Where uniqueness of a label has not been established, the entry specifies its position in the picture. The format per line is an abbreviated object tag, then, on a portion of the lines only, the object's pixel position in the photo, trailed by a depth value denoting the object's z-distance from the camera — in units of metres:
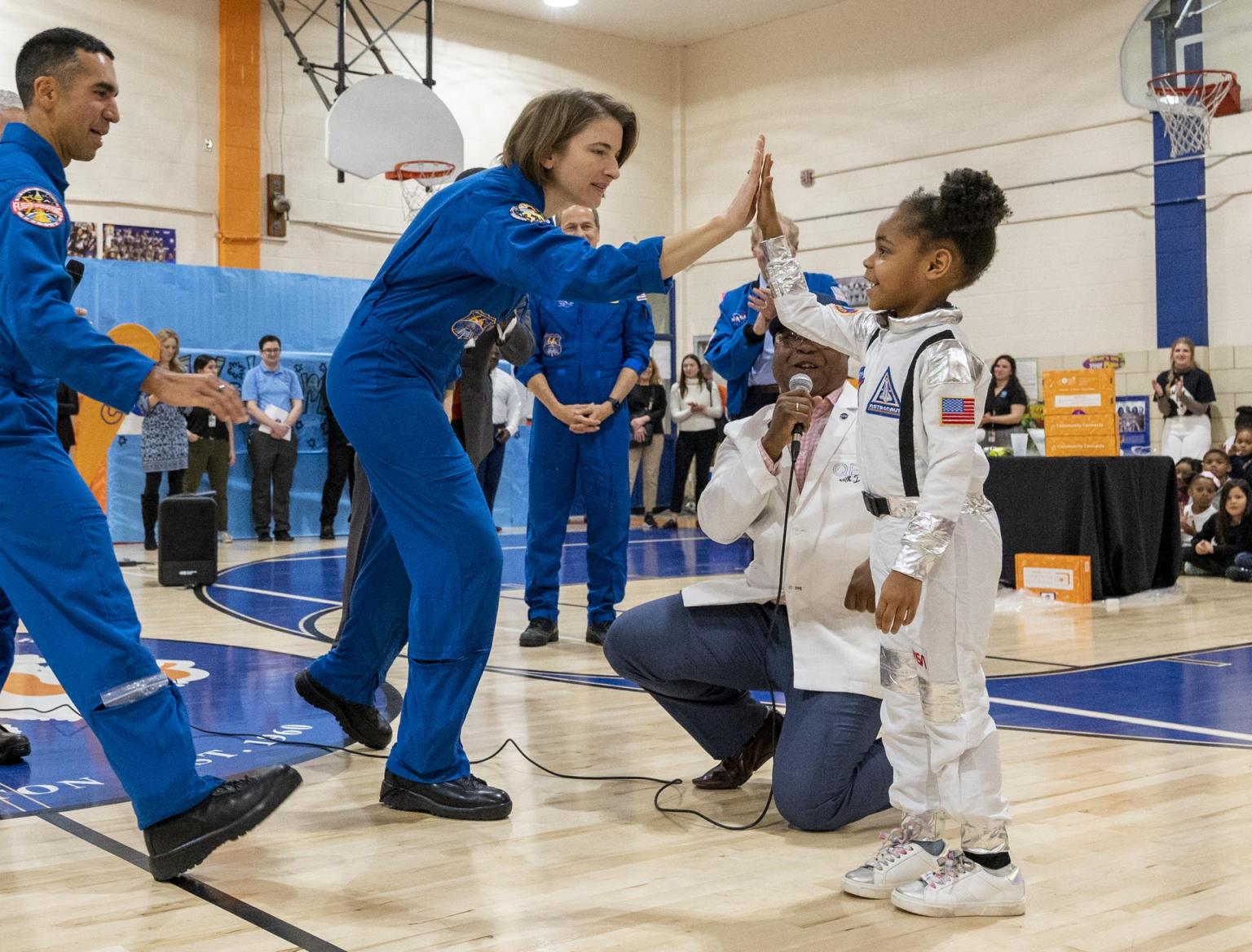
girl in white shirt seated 9.30
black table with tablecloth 7.68
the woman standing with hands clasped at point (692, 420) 14.20
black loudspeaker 7.99
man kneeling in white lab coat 2.92
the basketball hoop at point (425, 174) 12.18
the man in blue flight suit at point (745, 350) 5.00
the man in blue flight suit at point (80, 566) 2.46
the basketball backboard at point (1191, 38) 10.01
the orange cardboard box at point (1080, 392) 7.83
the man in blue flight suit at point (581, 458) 5.82
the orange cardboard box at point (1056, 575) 7.52
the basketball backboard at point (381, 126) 12.07
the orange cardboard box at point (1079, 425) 7.76
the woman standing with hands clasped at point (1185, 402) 11.65
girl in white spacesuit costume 2.33
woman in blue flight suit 2.89
